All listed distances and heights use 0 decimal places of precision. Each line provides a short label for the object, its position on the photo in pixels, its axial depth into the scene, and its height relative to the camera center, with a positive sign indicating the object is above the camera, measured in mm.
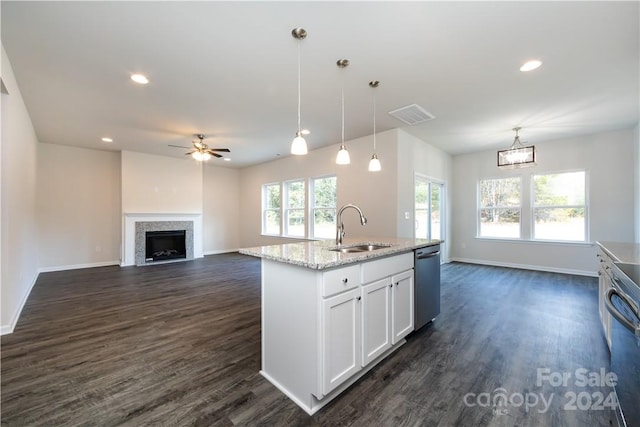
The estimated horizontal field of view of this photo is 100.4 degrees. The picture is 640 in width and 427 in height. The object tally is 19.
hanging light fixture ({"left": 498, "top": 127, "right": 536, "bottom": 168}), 4496 +977
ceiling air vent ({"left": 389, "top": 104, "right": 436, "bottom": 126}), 3797 +1495
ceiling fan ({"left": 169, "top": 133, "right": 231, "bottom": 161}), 5027 +1205
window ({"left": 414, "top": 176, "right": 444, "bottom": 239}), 5609 +128
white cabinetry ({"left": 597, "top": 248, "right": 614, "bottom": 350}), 2283 -641
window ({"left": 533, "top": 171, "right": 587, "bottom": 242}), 5293 +141
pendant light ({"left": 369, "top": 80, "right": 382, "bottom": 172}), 3076 +635
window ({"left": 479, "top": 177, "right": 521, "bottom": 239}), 6027 +141
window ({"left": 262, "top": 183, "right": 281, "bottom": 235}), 7777 +148
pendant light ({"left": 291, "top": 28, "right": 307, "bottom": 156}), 2215 +645
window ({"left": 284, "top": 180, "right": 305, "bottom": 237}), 6988 +135
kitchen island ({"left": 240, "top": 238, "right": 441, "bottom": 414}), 1708 -743
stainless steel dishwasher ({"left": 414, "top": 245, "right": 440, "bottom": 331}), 2715 -767
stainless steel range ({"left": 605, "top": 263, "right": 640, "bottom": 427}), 1188 -644
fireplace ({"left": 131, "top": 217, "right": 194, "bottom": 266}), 6514 -708
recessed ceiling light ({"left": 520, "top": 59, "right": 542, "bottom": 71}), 2660 +1509
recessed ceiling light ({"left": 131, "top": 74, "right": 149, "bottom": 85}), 2916 +1519
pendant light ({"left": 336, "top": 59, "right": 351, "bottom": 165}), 2689 +618
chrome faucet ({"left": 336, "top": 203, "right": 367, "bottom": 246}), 2820 -195
